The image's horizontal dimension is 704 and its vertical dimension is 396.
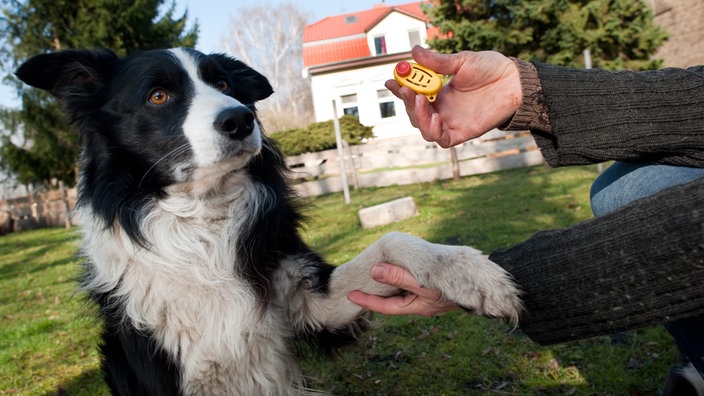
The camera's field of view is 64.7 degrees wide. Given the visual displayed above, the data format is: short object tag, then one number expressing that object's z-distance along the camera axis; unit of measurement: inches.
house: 1266.0
